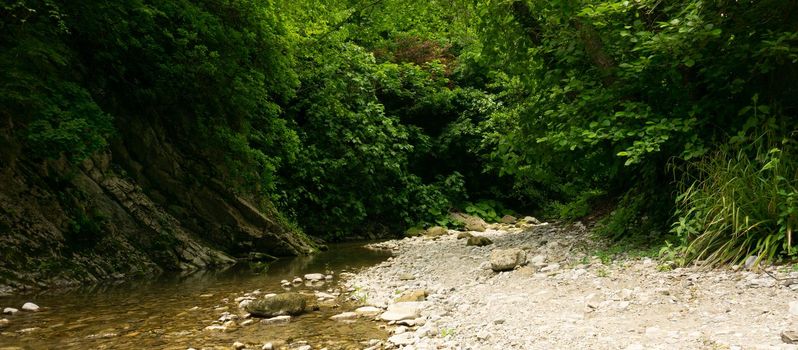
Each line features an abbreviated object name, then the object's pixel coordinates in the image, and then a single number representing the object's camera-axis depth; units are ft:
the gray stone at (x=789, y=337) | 8.75
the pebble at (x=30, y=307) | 18.58
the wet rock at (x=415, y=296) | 18.38
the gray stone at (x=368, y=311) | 17.47
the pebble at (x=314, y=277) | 25.47
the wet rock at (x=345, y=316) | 17.22
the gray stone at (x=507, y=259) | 19.77
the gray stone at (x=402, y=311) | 16.08
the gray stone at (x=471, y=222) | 57.62
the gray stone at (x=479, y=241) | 30.91
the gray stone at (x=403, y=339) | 13.44
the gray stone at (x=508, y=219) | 63.21
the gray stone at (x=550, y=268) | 18.58
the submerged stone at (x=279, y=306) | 17.53
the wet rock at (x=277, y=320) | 16.96
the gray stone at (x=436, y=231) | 49.98
